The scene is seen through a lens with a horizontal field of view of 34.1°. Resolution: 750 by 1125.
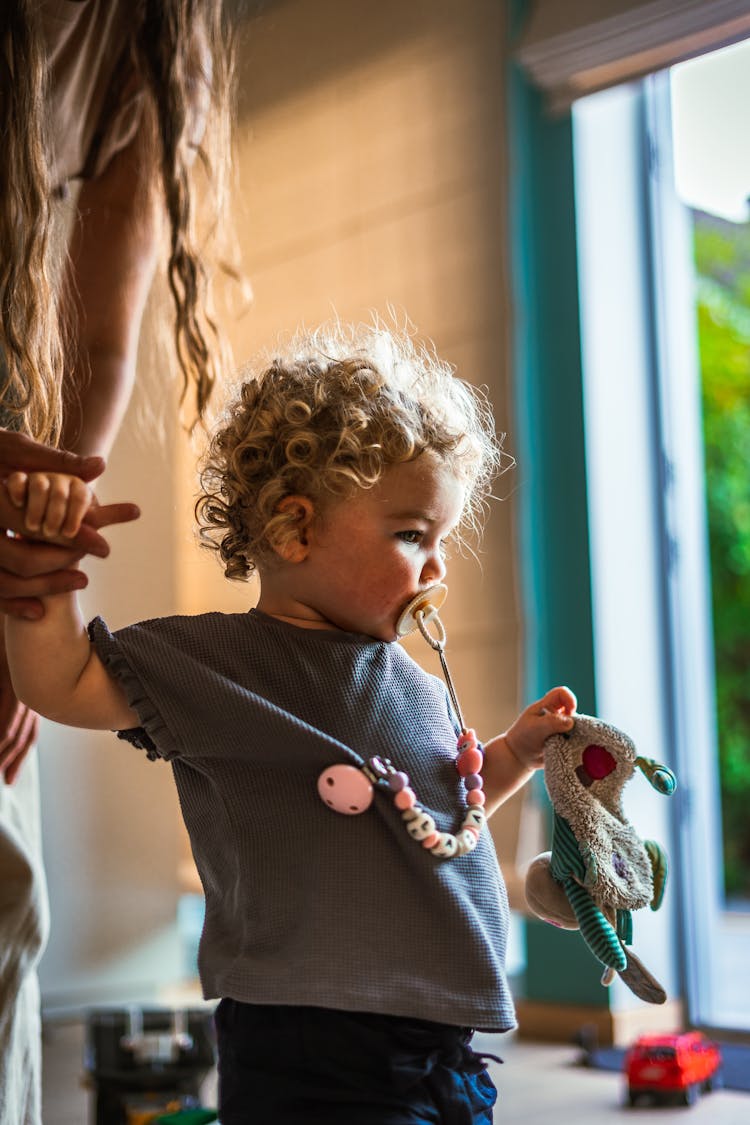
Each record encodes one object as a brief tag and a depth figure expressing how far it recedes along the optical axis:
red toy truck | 1.95
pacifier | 1.00
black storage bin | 1.60
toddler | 0.91
